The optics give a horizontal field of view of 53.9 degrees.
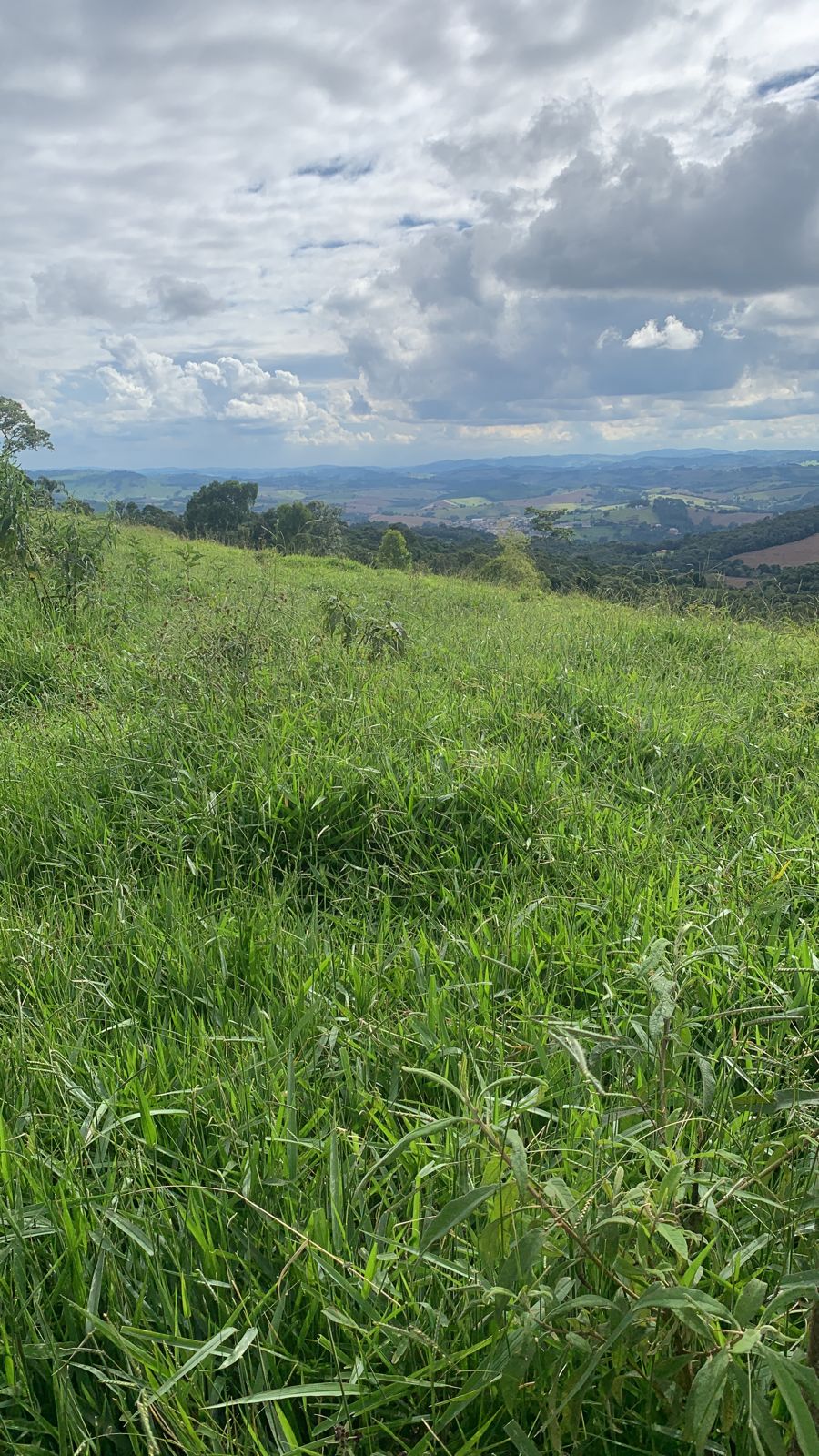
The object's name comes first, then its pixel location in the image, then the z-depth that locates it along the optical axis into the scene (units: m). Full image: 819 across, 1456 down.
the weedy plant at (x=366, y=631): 6.04
